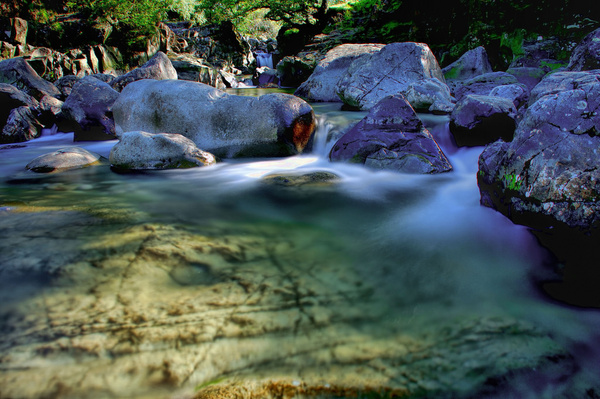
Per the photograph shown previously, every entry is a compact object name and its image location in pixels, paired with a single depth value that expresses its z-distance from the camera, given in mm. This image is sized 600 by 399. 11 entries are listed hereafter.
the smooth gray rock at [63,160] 5507
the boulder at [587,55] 6348
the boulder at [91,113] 8102
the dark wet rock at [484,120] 5609
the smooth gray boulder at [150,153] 5578
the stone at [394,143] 5180
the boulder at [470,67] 10320
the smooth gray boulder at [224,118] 6238
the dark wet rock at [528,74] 8867
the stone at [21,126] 8391
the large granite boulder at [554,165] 2754
